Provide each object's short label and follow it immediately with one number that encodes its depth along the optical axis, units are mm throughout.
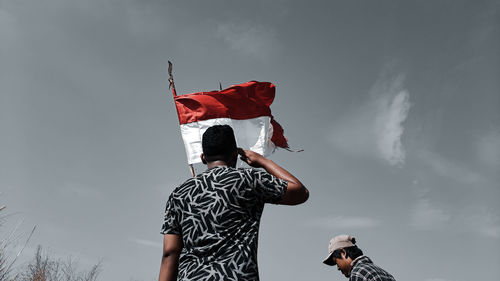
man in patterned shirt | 1956
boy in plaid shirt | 3975
